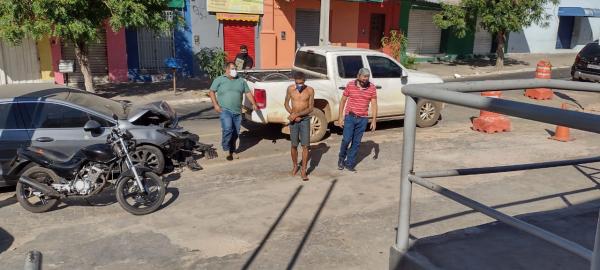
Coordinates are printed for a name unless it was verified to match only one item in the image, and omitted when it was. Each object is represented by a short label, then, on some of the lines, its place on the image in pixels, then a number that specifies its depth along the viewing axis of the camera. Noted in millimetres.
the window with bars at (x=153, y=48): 19250
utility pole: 15643
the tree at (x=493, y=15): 23266
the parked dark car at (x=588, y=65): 18752
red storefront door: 21031
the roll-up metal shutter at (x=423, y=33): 27859
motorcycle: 6988
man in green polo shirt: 9336
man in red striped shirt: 8859
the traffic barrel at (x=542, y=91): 15977
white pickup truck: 10367
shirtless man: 8508
